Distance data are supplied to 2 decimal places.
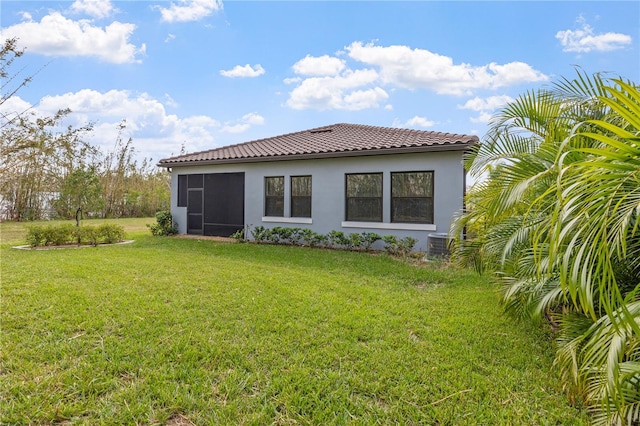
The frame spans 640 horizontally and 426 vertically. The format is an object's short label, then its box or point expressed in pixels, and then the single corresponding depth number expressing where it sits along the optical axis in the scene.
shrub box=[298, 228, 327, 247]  10.86
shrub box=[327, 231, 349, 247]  10.39
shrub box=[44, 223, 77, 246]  10.27
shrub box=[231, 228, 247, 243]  12.31
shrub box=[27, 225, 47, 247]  9.94
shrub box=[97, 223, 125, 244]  11.23
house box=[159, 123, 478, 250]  9.58
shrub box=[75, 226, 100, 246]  10.82
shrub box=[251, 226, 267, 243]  11.98
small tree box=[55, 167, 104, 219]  12.42
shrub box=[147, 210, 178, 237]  13.95
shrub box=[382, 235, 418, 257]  9.54
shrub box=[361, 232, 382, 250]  9.98
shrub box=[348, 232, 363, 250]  10.08
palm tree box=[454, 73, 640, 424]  1.60
